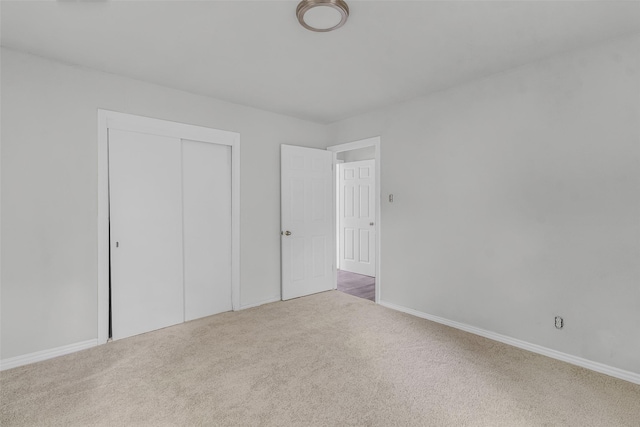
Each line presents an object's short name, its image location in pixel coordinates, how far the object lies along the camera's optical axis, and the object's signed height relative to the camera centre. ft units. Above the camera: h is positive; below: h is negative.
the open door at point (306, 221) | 13.47 -0.42
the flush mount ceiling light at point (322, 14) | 5.90 +3.97
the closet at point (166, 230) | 9.65 -0.62
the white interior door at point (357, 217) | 18.16 -0.35
